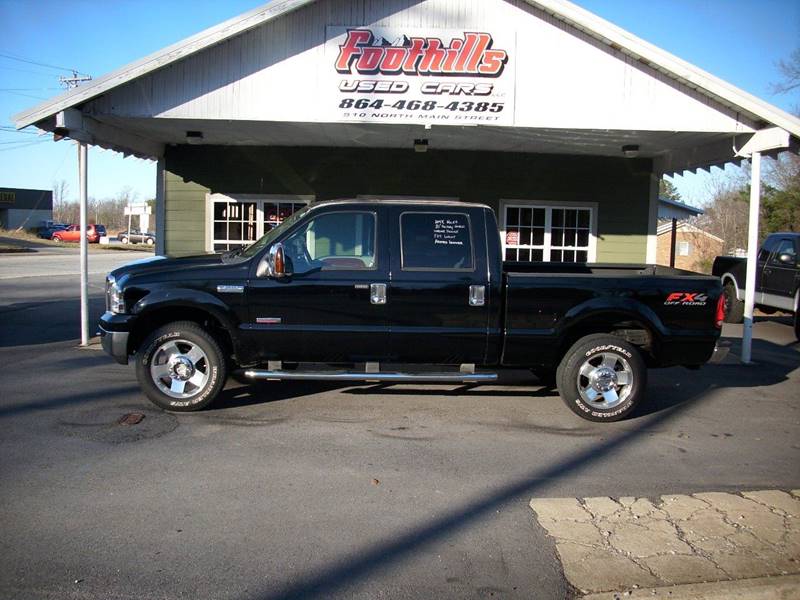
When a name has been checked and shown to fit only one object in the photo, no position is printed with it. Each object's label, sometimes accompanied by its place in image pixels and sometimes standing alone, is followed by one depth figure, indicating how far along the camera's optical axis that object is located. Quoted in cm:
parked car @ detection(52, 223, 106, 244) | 5891
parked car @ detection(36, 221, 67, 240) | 6114
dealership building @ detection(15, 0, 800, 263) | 885
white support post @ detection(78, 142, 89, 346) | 939
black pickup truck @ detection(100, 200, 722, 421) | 637
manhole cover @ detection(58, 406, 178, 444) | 580
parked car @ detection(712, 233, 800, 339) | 1313
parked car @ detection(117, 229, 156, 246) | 6524
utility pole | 4452
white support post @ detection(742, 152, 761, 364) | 929
